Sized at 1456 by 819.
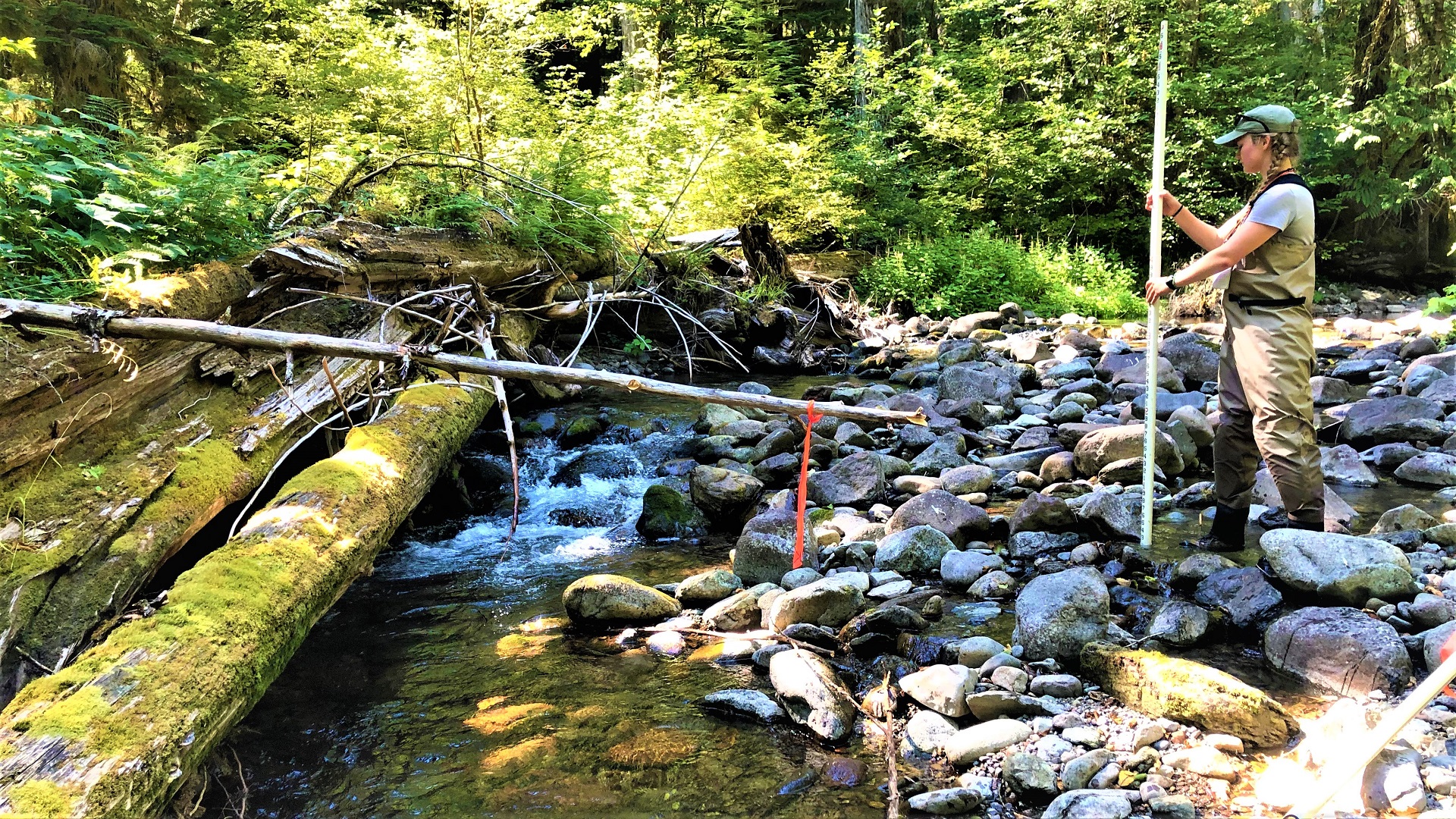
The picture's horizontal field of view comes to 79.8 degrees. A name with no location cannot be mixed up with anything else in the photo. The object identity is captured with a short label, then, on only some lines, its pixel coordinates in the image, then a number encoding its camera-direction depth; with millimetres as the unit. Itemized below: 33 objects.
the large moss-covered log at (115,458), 3344
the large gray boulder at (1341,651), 3502
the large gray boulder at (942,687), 3553
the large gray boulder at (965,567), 4961
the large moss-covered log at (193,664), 2430
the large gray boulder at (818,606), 4430
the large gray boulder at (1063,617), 3945
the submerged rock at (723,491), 6664
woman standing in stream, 4551
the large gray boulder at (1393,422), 7186
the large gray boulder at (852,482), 6785
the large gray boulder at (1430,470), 6223
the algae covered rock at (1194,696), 3213
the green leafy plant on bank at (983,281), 17484
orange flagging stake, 4064
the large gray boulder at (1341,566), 4129
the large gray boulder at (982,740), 3262
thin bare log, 3549
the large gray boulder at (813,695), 3512
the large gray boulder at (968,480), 6676
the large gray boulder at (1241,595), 4133
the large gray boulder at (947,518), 5699
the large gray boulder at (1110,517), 5414
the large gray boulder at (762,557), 5191
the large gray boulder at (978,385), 9719
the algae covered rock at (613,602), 4750
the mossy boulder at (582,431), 8867
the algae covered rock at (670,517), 6559
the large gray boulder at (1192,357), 10125
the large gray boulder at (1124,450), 6734
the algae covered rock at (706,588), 5020
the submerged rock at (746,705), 3693
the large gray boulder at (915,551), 5215
